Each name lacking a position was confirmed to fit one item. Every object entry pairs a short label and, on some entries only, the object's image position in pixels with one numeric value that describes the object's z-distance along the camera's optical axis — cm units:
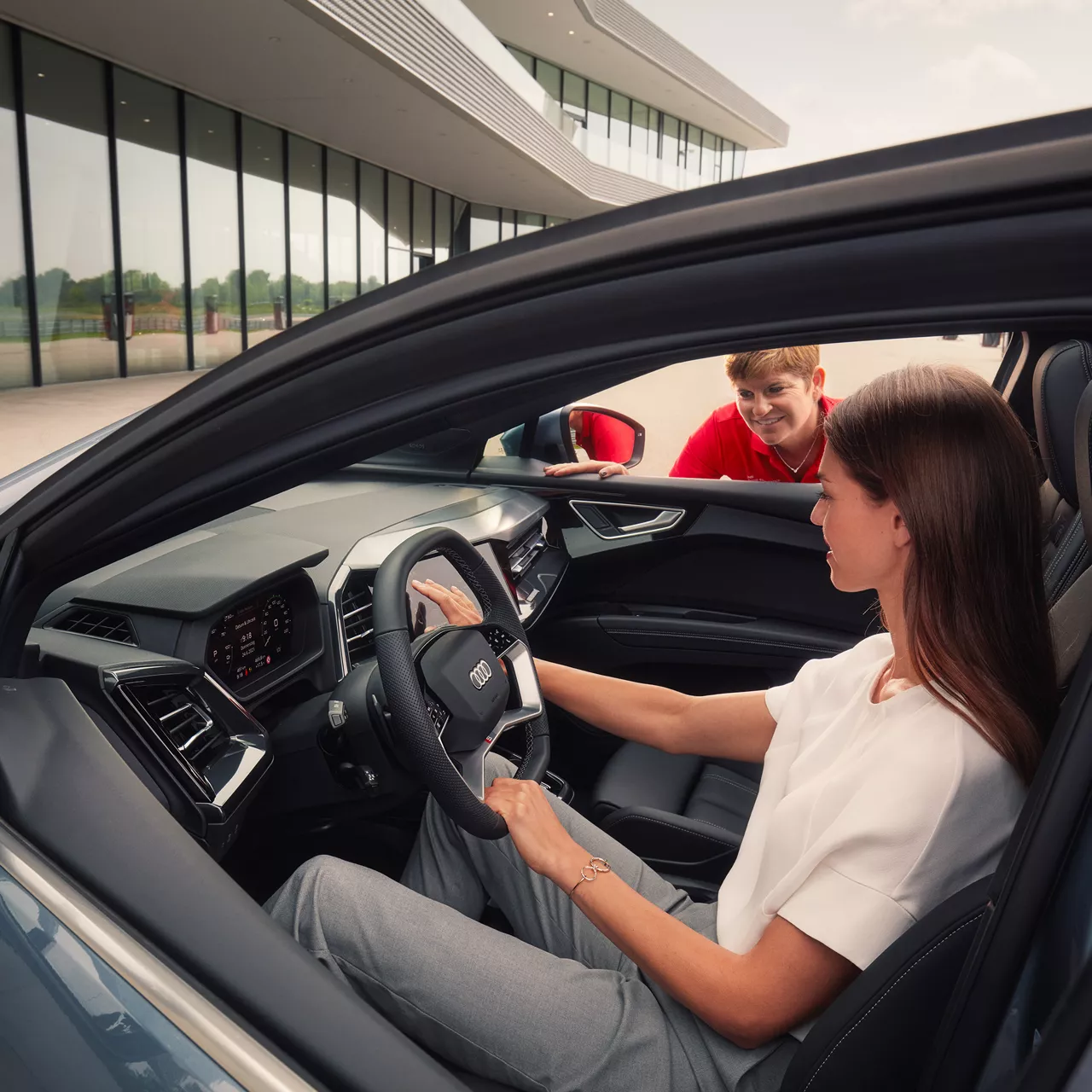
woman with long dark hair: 94
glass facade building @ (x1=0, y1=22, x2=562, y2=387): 877
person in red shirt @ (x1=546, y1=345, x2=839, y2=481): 278
